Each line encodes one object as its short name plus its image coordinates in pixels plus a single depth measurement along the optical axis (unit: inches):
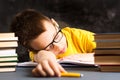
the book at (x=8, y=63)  28.1
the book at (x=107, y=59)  26.7
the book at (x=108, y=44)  26.7
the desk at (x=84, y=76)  24.7
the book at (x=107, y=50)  26.7
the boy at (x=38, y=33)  38.2
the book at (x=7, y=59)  28.1
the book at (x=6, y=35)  28.7
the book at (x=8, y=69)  29.0
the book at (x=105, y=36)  26.6
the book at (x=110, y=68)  26.8
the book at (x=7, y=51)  28.3
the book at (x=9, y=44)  28.3
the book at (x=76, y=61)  30.2
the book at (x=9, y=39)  28.1
